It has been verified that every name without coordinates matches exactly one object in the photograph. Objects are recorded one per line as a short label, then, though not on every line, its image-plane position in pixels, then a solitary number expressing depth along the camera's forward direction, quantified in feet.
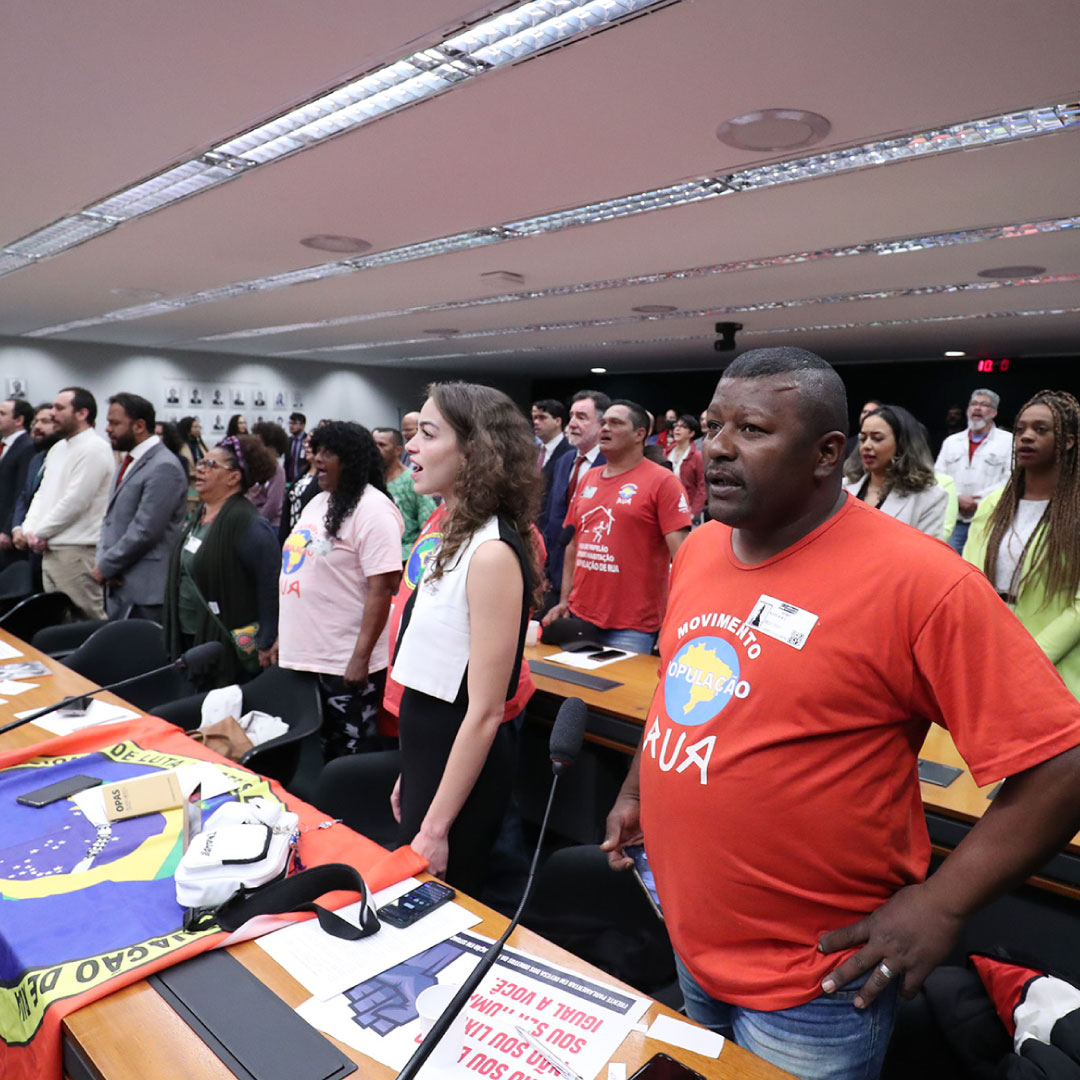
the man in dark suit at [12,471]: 19.03
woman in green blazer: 7.70
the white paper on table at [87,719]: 7.13
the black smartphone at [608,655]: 10.24
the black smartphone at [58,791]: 5.37
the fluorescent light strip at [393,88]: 8.10
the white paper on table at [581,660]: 9.90
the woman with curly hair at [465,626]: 5.49
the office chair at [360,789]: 7.41
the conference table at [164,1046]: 3.22
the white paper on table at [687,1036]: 3.38
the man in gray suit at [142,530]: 13.94
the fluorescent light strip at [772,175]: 10.33
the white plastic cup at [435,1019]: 3.22
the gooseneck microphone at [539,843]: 2.74
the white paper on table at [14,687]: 8.35
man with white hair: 20.55
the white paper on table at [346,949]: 3.74
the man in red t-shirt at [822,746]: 3.28
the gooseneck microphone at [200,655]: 6.83
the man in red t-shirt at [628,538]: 11.23
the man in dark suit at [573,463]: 14.57
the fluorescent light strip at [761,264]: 15.39
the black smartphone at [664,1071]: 3.18
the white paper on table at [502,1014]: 3.29
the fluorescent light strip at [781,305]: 20.71
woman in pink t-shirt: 9.05
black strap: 4.05
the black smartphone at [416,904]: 4.23
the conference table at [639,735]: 5.71
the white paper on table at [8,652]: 9.78
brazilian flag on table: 3.69
